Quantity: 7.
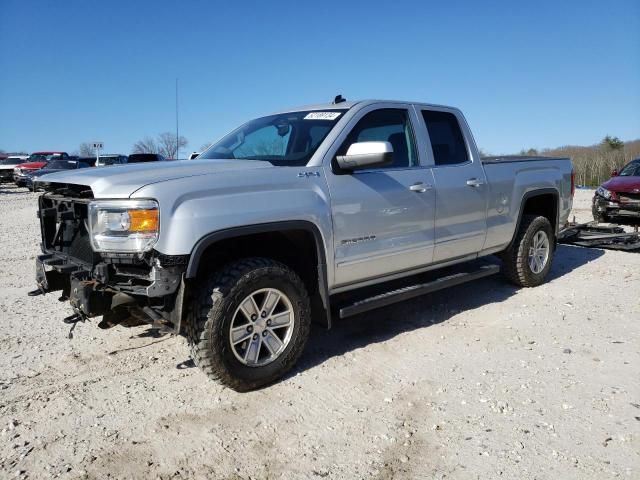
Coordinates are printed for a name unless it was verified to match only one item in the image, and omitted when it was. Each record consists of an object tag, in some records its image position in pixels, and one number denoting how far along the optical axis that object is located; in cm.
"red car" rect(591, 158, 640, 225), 1040
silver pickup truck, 308
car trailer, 803
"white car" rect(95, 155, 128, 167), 2598
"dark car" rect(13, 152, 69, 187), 2488
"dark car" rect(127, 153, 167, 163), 1852
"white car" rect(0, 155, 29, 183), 2671
